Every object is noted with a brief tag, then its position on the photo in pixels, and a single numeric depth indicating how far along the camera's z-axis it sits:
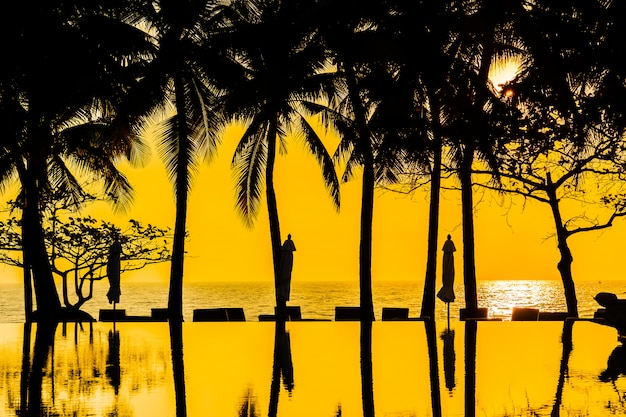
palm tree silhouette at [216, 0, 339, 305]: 32.34
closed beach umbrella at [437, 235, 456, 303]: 28.34
